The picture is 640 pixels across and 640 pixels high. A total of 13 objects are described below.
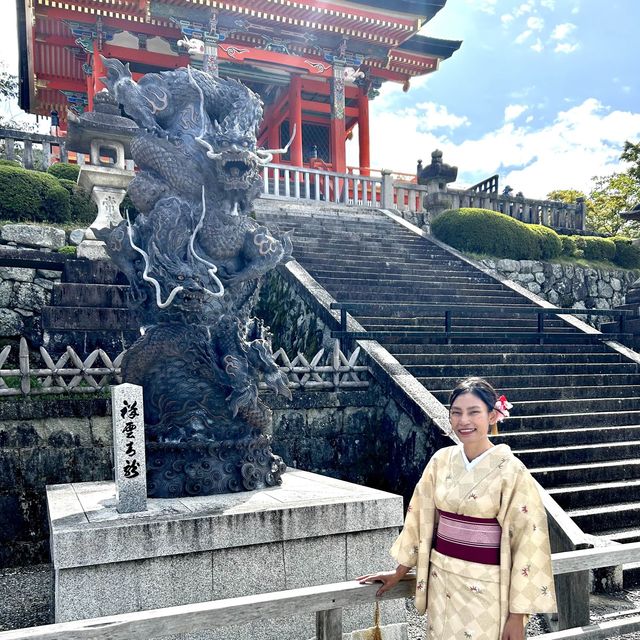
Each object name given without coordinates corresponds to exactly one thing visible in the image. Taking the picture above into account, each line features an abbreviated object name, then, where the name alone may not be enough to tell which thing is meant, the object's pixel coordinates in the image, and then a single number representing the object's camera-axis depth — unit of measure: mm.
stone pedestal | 3413
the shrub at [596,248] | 15984
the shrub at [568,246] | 15645
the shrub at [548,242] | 14930
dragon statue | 4598
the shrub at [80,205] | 10453
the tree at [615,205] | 26081
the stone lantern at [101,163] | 8945
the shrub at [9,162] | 11375
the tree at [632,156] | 22359
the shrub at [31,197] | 9805
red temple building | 15703
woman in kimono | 2227
